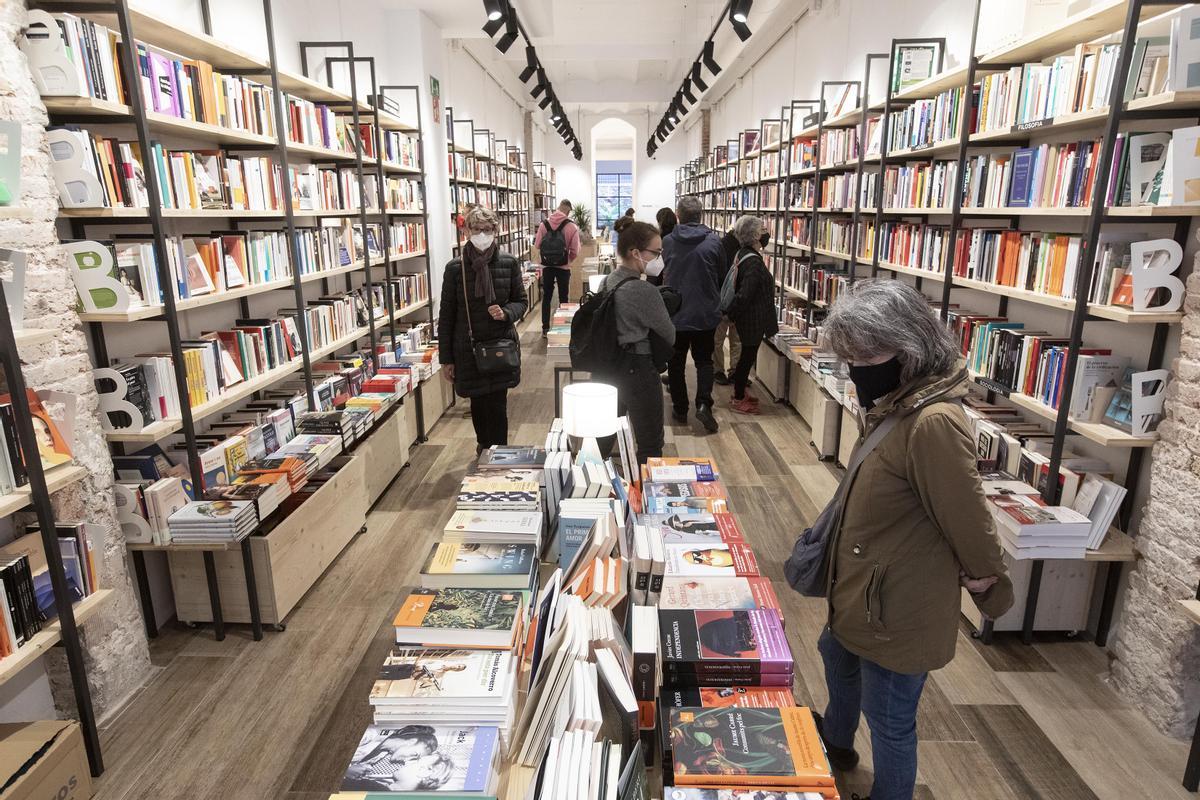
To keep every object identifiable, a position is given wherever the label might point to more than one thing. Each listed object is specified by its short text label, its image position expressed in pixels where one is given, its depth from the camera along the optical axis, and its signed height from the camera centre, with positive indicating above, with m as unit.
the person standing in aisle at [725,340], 6.61 -1.23
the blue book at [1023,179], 3.12 +0.16
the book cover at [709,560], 2.35 -1.12
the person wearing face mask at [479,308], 4.15 -0.50
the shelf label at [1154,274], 2.44 -0.19
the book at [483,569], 2.09 -1.01
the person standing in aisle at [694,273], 5.61 -0.42
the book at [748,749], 1.52 -1.15
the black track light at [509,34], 6.12 +1.58
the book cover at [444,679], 1.58 -1.02
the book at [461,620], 1.77 -0.99
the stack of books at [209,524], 2.88 -1.19
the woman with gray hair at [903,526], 1.66 -0.73
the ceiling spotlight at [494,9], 5.59 +1.62
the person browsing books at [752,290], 5.78 -0.57
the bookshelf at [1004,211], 2.56 +0.03
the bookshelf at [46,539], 1.99 -0.91
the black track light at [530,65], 8.40 +1.84
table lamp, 2.88 -0.76
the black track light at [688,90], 10.21 +1.82
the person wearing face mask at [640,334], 3.62 -0.59
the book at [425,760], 1.42 -1.08
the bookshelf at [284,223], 2.72 -0.01
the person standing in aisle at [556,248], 9.55 -0.37
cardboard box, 1.98 -1.50
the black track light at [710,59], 7.87 +1.73
